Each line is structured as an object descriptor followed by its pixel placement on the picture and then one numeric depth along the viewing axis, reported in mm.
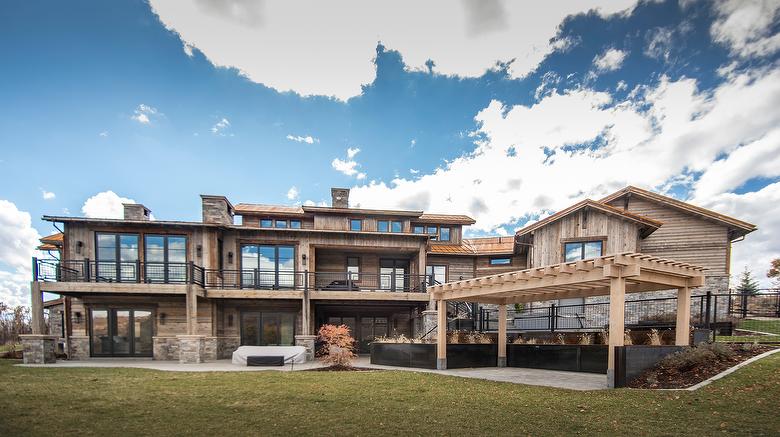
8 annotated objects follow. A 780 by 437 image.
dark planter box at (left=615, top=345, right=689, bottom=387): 7586
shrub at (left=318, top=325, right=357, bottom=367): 11719
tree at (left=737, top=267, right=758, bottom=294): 26658
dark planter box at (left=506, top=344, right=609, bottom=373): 10200
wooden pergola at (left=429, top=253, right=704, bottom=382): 7645
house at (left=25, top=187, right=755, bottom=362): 14961
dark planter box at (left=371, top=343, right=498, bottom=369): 11758
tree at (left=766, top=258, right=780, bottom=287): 26516
